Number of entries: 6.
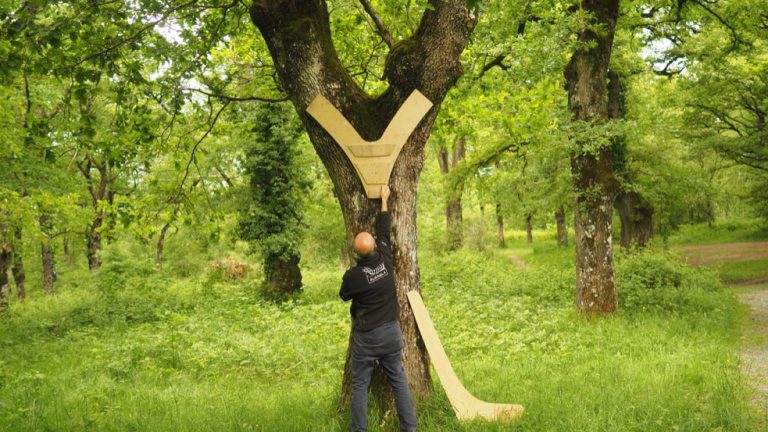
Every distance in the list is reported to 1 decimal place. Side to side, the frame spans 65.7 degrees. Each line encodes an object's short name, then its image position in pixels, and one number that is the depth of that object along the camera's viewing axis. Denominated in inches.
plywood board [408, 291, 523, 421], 230.5
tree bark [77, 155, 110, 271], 1012.2
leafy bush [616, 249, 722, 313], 511.2
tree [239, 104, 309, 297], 749.3
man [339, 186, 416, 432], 214.4
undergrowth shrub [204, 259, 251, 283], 1065.2
